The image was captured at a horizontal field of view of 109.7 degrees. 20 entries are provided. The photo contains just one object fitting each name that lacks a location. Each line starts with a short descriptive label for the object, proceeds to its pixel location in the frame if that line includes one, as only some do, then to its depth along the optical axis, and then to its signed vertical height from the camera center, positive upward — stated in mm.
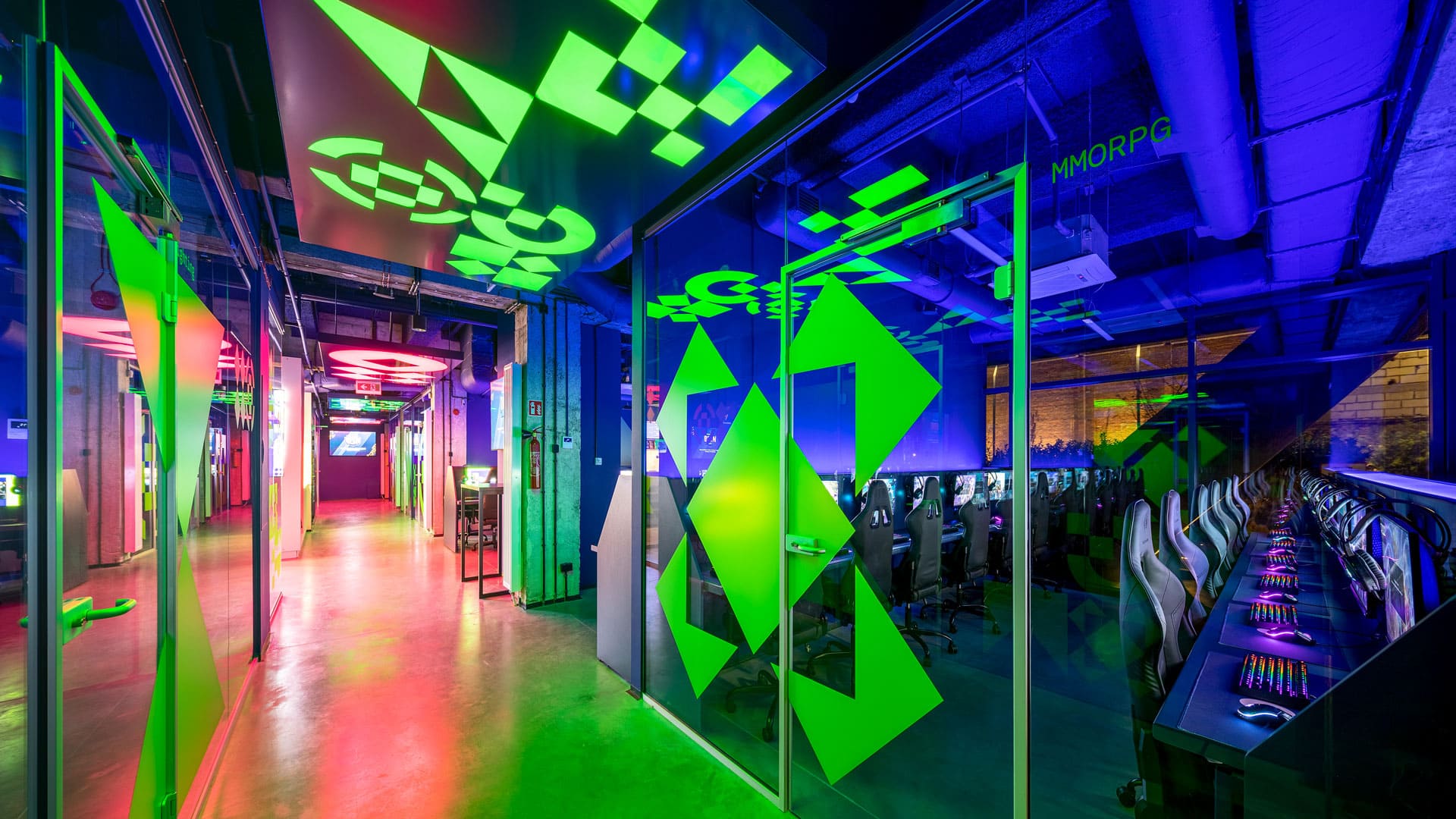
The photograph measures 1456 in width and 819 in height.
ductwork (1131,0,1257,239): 1719 +1225
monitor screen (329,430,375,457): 18766 -1067
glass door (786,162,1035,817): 2002 -233
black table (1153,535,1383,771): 1287 -846
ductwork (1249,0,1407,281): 1594 +1103
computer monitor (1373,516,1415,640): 1285 -466
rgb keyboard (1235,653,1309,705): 1462 -829
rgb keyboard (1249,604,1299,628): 2057 -856
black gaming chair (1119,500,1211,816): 1647 -925
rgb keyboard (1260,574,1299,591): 2490 -877
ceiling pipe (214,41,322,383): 2638 +1621
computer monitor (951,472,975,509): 4668 -745
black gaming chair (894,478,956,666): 3988 -1180
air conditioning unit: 2512 +833
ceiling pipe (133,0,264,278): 1905 +1389
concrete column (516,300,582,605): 5473 -323
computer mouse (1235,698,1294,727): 1322 -815
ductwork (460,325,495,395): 8445 +948
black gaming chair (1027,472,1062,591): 4797 -1172
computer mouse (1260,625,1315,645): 1862 -848
